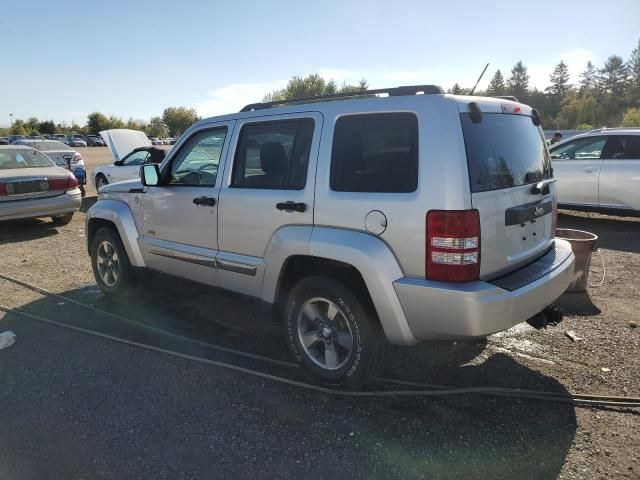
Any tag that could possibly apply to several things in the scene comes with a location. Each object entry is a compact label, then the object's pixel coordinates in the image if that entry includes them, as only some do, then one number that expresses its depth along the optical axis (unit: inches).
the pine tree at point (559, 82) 4109.3
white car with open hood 501.0
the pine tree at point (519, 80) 4232.3
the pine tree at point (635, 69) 3280.0
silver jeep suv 112.3
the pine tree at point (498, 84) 4067.4
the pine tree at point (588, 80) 3751.7
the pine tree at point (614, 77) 3462.1
